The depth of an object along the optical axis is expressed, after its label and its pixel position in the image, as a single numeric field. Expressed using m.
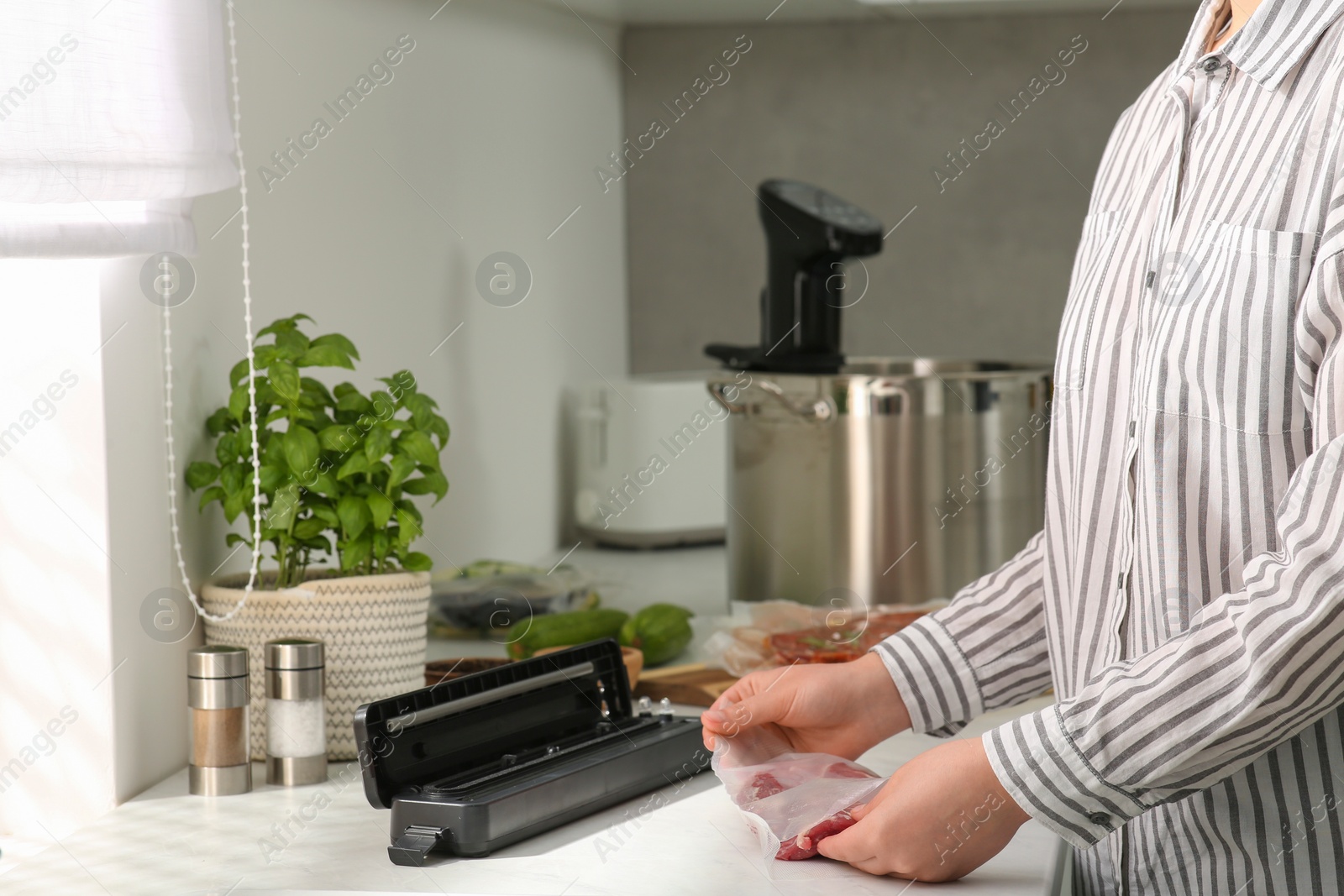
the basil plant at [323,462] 0.93
